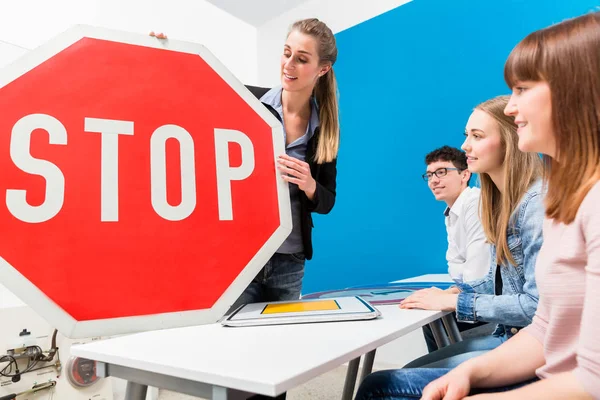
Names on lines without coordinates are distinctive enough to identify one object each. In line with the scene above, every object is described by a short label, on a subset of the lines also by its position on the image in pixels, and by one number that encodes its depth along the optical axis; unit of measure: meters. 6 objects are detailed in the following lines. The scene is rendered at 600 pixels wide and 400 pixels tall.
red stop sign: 0.62
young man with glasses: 1.67
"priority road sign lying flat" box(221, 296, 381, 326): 0.73
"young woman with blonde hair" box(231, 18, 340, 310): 1.02
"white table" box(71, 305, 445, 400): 0.46
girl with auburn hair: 0.49
